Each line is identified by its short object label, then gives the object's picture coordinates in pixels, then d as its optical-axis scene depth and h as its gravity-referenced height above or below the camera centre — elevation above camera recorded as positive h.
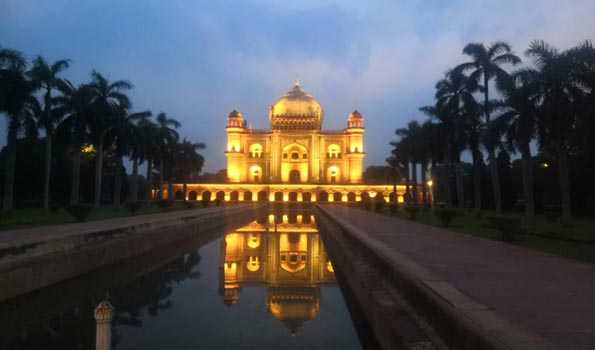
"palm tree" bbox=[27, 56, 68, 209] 24.64 +5.91
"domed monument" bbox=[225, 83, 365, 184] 58.25 +6.46
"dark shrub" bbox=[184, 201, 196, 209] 32.92 -0.16
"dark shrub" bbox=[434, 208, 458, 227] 16.28 -0.37
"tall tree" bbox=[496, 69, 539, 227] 19.63 +3.72
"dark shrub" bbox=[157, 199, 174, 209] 29.73 -0.09
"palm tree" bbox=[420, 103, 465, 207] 28.05 +4.11
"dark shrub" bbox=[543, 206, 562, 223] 16.68 -0.43
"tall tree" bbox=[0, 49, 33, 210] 21.94 +4.81
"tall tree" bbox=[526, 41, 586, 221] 18.38 +4.01
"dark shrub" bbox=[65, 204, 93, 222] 15.91 -0.28
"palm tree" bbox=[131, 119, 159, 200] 32.79 +3.83
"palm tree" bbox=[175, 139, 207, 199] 48.54 +4.42
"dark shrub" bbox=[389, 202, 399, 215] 27.05 -0.31
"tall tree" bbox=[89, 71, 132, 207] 27.55 +5.37
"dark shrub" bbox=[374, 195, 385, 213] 30.32 -0.23
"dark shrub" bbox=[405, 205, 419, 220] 21.09 -0.32
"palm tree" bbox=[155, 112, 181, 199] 38.22 +5.19
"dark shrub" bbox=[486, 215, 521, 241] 11.14 -0.49
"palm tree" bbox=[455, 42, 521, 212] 25.42 +7.26
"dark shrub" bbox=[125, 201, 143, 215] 21.66 -0.20
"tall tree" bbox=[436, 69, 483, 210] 27.03 +5.34
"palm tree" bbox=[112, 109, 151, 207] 29.81 +4.09
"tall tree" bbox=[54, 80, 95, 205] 26.58 +4.82
